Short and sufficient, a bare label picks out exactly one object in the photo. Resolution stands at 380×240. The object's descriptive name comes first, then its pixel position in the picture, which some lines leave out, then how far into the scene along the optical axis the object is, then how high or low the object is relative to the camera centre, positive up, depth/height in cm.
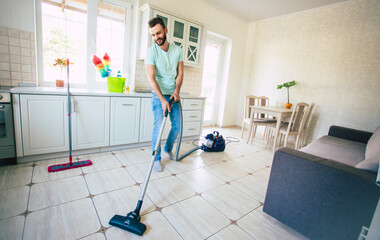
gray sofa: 108 -58
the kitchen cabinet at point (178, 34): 278 +90
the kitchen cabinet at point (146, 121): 267 -49
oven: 180 -56
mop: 191 -89
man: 189 +16
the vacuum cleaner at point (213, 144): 285 -76
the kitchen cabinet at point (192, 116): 316 -43
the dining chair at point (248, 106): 374 -20
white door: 438 +37
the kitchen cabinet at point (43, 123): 193 -49
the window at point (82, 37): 244 +61
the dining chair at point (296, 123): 309 -38
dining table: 313 -23
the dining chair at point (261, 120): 351 -43
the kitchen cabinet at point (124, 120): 245 -47
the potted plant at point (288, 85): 377 +28
